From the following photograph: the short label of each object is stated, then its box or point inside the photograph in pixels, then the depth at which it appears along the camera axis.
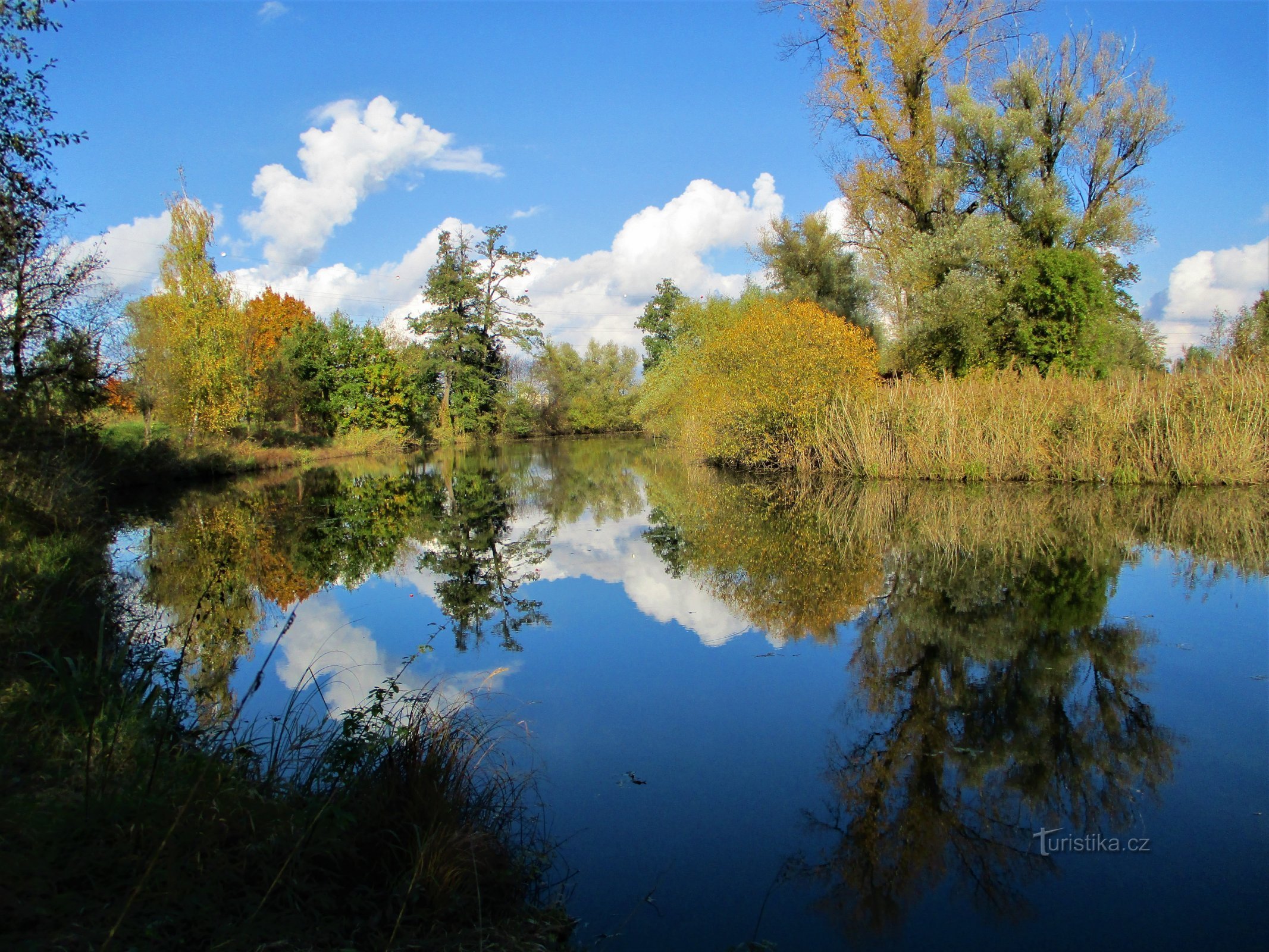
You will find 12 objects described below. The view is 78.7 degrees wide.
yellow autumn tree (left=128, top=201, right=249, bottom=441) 25.38
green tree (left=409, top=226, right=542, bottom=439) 49.16
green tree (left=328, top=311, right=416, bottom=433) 44.53
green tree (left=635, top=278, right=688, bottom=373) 57.94
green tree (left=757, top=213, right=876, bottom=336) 32.12
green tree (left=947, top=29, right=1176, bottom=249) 23.77
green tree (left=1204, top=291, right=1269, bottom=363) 14.87
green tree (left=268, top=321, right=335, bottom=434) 41.09
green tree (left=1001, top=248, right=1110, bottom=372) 19.20
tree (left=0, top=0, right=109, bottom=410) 9.87
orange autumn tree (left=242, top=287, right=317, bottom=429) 31.47
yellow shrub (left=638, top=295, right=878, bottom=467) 18.91
